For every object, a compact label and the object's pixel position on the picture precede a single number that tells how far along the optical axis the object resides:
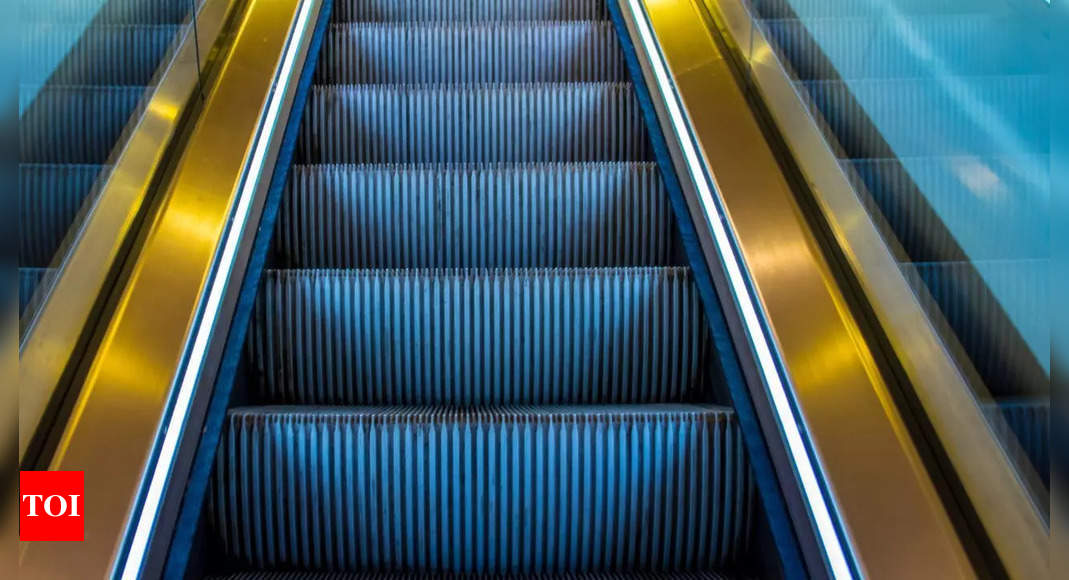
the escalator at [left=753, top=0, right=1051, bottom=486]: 1.60
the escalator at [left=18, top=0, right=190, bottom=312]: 1.80
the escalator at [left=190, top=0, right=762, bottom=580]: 2.22
